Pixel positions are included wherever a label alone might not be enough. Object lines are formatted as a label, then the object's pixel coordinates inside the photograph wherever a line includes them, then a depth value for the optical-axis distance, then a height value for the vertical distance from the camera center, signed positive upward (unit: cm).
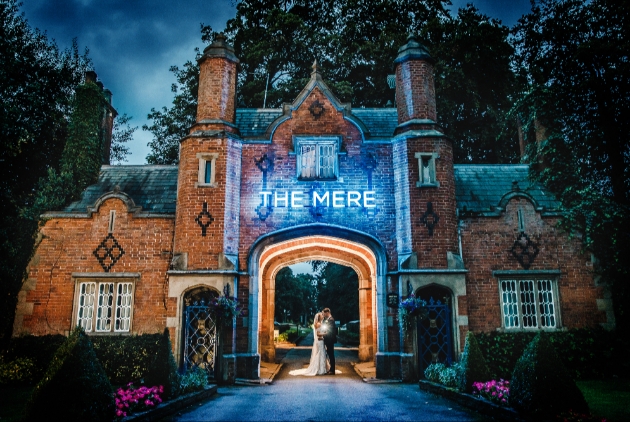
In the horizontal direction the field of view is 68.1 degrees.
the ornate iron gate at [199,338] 1339 -71
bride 1517 -143
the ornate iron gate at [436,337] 1352 -70
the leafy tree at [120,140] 2980 +1092
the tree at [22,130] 1388 +621
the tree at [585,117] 1488 +693
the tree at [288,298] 4978 +166
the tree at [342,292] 3518 +175
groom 1505 -75
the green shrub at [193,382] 1002 -151
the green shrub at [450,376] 1053 -144
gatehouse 1379 +235
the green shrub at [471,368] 970 -113
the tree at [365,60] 2391 +1337
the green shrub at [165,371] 913 -112
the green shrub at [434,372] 1172 -148
